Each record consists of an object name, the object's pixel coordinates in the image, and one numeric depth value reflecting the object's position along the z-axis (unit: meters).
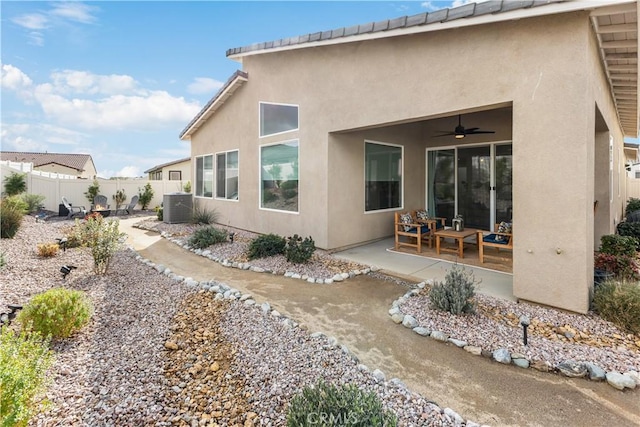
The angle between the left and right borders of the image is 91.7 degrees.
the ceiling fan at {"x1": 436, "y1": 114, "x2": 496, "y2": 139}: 7.56
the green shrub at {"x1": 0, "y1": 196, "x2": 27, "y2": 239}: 7.46
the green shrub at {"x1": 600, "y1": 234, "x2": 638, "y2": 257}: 5.57
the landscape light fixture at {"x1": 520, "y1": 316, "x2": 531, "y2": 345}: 3.36
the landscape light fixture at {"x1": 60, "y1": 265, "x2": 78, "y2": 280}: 5.28
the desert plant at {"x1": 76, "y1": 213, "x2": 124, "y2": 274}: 5.60
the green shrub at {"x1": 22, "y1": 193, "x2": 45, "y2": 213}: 13.12
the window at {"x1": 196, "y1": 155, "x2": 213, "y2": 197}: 12.38
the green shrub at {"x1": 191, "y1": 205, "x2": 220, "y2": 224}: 11.80
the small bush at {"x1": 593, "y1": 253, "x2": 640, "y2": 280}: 4.91
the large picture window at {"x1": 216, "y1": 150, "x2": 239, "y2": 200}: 10.77
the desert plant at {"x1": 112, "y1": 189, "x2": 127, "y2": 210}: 17.69
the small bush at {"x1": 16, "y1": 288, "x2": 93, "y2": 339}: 3.23
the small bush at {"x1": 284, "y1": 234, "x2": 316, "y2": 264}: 6.48
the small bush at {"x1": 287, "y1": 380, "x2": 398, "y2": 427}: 1.89
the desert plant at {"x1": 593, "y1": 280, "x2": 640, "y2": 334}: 3.71
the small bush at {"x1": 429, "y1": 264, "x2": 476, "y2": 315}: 4.02
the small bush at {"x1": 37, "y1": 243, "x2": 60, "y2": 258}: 6.55
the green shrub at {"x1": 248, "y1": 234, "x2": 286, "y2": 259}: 7.08
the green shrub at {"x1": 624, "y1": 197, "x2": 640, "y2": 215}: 11.67
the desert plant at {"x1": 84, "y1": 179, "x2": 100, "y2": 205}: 16.65
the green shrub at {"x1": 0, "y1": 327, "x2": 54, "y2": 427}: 1.80
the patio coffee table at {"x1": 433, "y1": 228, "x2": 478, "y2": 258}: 6.83
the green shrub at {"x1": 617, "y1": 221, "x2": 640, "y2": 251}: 7.82
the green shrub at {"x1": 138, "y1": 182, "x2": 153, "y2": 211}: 18.38
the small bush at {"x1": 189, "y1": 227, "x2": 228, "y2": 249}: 8.30
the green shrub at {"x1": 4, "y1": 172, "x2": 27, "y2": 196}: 13.66
